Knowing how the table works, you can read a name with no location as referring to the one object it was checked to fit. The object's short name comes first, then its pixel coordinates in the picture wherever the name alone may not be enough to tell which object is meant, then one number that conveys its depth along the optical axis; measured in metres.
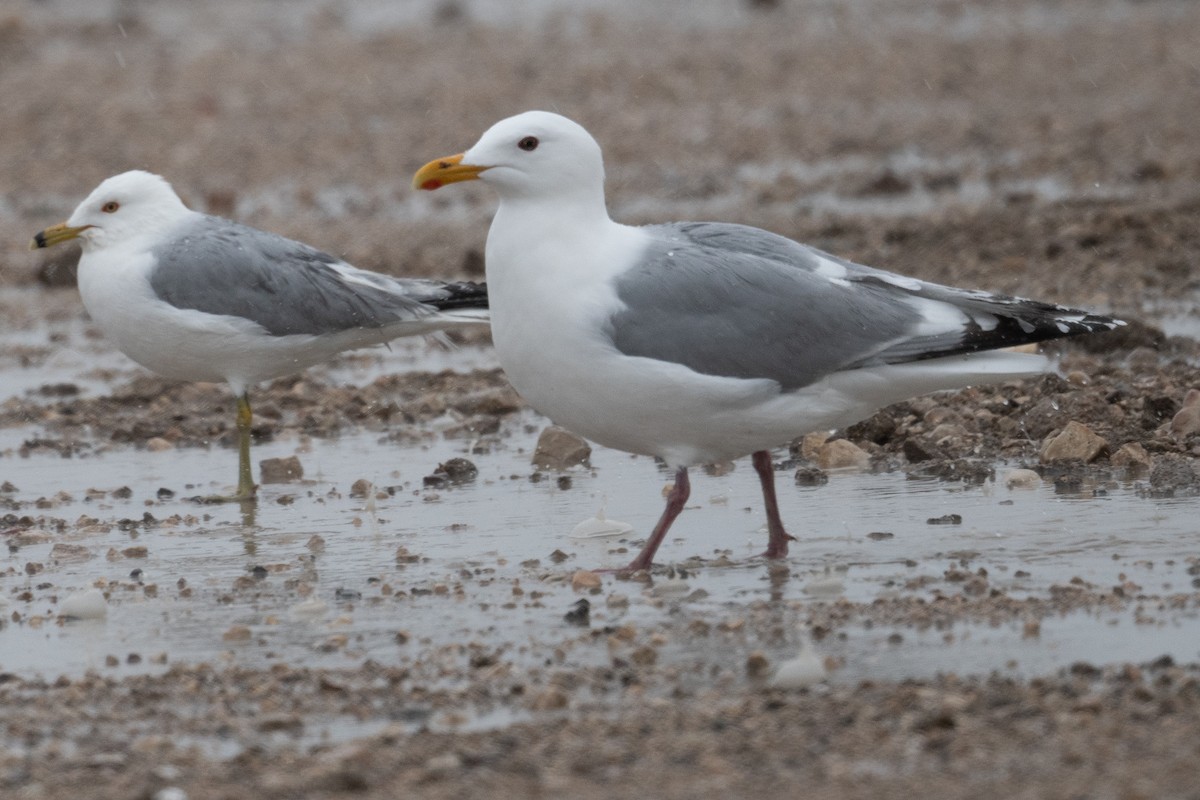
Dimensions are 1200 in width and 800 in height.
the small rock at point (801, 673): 9.65
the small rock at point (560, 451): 16.14
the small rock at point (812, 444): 15.81
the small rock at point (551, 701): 9.59
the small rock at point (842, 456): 15.59
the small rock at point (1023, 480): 14.23
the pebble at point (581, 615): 11.27
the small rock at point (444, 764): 8.73
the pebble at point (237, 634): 11.40
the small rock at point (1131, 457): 14.45
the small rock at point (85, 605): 12.03
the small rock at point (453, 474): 15.91
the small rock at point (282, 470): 16.87
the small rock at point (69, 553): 13.91
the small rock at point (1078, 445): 14.66
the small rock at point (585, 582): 12.19
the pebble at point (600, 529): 13.84
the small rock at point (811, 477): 15.12
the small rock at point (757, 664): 9.98
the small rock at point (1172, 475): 13.73
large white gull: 12.36
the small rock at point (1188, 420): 14.98
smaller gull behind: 17.02
